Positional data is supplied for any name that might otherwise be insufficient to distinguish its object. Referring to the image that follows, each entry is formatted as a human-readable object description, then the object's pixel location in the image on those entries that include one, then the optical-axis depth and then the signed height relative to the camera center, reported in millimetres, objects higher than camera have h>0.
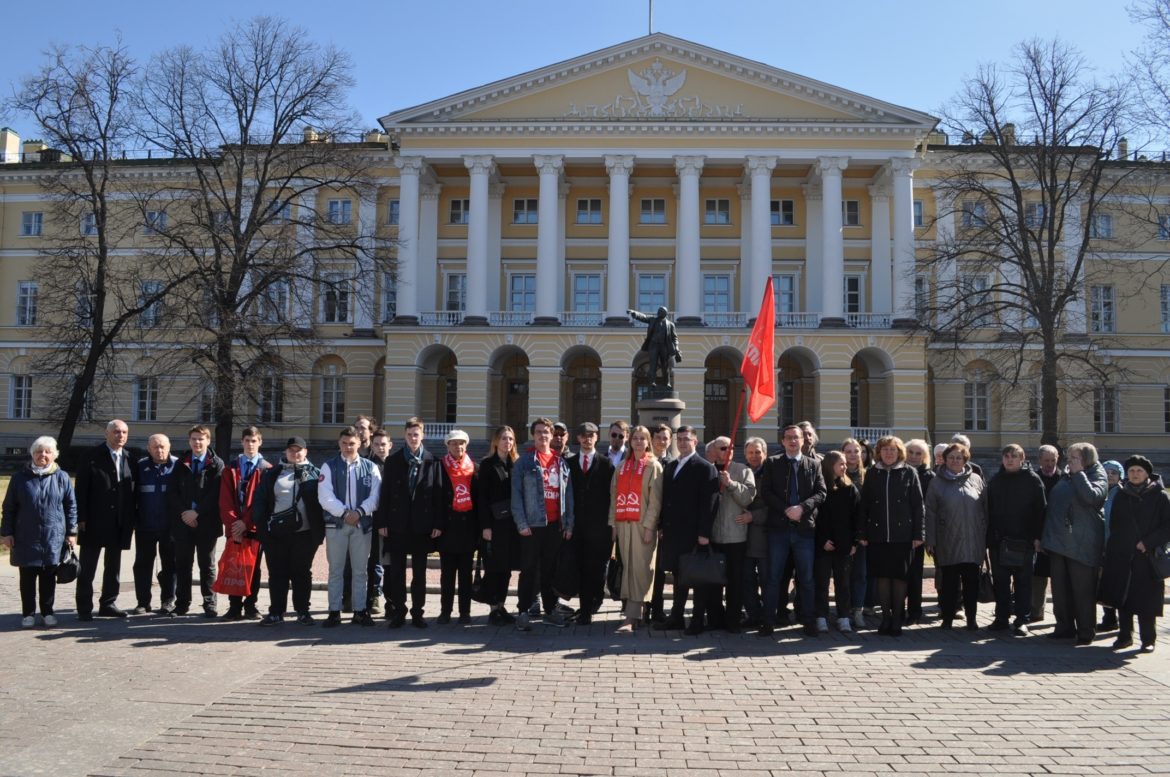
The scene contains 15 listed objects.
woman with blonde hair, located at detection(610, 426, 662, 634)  9156 -1072
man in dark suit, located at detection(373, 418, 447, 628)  9250 -1071
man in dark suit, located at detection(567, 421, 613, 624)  9422 -1117
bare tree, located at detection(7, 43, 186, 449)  27750 +5311
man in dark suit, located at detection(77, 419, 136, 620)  9539 -1116
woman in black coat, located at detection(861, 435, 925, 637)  9188 -1143
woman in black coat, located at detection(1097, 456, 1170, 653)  8617 -1311
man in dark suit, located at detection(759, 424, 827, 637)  9070 -1009
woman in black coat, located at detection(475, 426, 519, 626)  9312 -1071
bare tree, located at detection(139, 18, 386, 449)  27953 +6413
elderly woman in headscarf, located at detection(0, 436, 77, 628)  8984 -1203
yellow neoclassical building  36750 +6635
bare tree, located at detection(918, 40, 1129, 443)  27750 +7136
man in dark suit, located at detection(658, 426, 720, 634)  8906 -951
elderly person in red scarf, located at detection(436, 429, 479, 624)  9312 -1191
